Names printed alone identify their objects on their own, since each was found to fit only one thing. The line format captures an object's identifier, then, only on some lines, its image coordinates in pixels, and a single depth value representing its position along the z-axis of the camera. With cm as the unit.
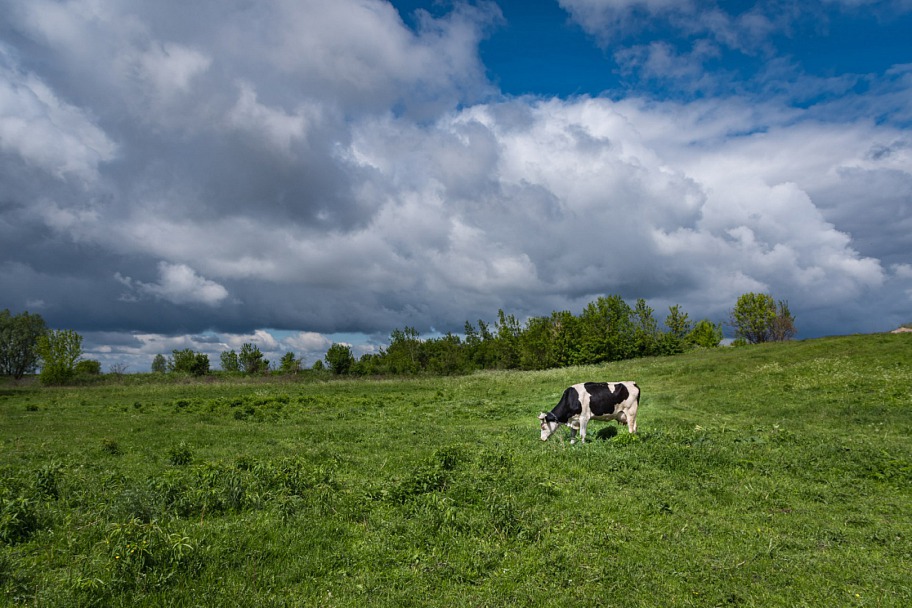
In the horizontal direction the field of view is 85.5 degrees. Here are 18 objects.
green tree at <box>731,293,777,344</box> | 9056
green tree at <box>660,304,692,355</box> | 9812
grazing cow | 1785
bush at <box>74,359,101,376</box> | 6901
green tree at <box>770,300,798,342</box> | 8925
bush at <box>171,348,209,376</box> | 8881
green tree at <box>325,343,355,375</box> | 9744
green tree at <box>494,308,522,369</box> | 10271
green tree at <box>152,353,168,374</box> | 12988
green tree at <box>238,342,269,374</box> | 9250
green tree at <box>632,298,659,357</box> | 8838
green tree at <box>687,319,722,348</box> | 9962
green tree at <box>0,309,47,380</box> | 10262
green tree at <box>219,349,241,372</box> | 9394
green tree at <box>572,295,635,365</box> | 8800
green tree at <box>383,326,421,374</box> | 9962
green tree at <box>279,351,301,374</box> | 9075
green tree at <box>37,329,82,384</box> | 6231
